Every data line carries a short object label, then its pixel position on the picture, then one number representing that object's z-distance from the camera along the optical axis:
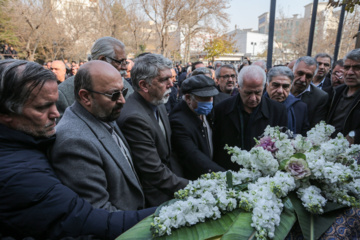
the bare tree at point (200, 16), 18.94
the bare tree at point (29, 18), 13.85
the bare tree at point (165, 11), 17.58
